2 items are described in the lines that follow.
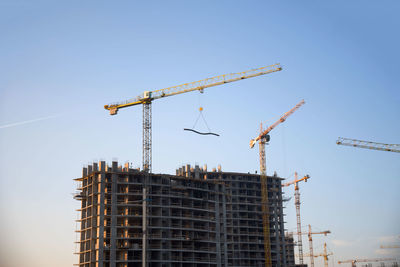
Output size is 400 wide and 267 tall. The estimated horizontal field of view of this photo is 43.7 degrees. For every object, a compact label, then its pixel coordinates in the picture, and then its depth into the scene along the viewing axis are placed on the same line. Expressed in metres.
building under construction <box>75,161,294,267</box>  115.69
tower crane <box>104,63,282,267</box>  128.49
